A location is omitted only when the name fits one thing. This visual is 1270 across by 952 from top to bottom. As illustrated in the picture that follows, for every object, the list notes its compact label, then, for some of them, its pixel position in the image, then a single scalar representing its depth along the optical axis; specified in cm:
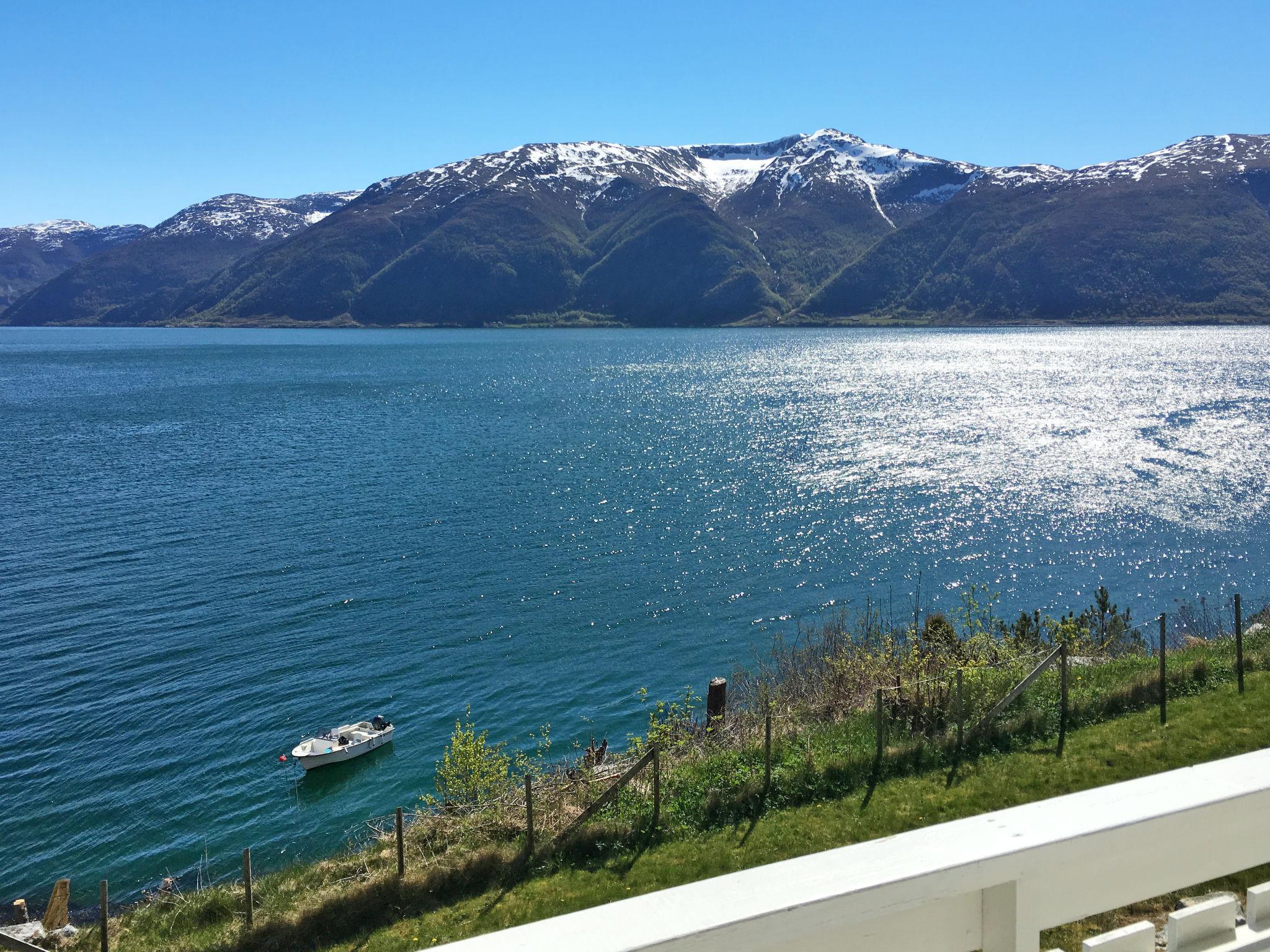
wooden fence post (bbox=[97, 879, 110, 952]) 1549
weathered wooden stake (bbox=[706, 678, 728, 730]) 2658
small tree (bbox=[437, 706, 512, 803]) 2245
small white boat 2988
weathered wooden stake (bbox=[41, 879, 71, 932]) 2072
